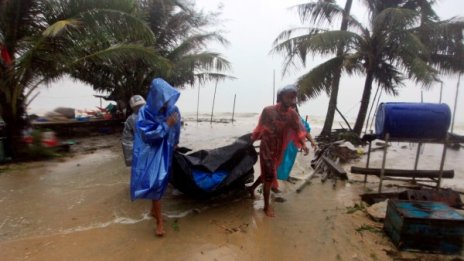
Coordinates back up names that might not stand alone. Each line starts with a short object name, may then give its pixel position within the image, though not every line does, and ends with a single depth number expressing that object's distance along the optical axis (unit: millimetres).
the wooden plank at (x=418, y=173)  5020
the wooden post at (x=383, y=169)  4355
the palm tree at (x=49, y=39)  6164
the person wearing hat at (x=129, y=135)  4305
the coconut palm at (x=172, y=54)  10672
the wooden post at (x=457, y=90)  9550
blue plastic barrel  4238
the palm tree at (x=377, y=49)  8266
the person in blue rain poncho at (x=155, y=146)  3127
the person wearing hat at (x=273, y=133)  3898
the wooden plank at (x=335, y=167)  5914
